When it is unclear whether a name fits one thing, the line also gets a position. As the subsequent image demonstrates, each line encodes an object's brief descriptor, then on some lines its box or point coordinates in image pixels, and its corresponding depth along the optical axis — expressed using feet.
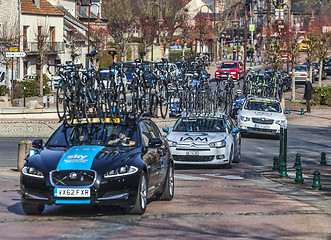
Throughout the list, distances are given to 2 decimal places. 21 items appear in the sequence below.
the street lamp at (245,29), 163.80
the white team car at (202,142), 65.62
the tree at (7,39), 164.20
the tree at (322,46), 181.14
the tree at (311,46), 172.14
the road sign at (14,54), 109.50
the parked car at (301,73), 199.97
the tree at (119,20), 277.19
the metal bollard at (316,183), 52.68
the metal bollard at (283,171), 59.98
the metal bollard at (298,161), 64.67
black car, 36.14
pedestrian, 139.74
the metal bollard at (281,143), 66.64
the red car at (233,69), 204.56
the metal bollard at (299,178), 56.54
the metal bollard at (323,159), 73.27
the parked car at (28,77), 184.08
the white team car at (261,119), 98.22
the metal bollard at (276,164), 66.54
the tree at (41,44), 191.33
